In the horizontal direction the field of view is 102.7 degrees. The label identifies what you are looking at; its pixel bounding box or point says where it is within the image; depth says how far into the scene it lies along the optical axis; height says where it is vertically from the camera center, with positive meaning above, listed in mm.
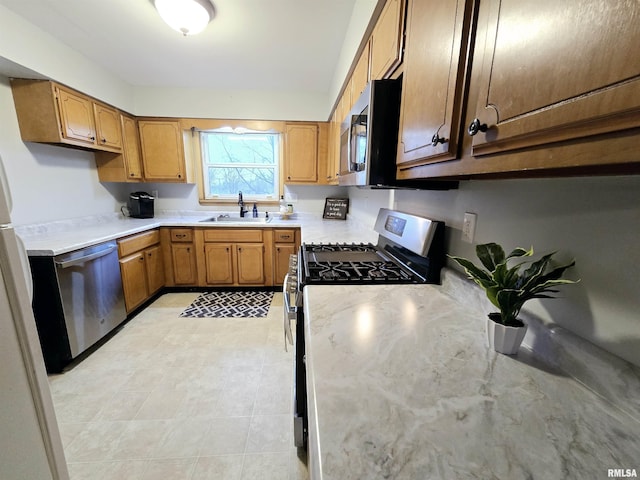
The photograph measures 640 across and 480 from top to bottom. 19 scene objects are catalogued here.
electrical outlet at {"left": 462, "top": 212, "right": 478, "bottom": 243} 986 -129
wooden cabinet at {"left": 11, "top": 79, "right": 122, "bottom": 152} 2104 +638
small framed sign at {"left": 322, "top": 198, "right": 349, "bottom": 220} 3521 -221
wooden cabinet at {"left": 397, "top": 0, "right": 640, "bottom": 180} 318 +176
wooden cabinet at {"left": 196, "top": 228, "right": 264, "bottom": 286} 3107 -808
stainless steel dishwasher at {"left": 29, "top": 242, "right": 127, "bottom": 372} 1727 -813
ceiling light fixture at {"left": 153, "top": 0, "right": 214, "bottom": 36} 1590 +1124
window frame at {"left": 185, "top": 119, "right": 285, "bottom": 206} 3236 +631
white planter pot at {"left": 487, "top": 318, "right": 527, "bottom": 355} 650 -364
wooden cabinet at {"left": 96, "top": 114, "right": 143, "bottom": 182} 2926 +325
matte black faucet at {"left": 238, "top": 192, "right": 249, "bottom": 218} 3525 -196
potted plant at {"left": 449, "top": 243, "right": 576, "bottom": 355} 613 -230
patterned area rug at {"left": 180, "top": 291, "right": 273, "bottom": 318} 2674 -1269
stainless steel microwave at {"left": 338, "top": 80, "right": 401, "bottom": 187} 1059 +254
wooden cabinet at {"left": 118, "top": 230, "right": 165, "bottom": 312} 2432 -800
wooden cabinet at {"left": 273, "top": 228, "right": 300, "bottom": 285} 3152 -702
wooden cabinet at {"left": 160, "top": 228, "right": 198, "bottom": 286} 3061 -794
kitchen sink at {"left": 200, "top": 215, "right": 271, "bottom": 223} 3383 -385
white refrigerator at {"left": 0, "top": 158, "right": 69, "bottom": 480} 662 -515
